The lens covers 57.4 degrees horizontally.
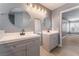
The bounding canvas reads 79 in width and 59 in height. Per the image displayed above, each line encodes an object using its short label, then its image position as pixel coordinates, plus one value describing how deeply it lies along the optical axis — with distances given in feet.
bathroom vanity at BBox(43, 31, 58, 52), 4.65
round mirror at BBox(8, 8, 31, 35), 4.31
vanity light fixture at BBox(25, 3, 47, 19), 4.39
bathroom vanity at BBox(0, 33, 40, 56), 3.39
